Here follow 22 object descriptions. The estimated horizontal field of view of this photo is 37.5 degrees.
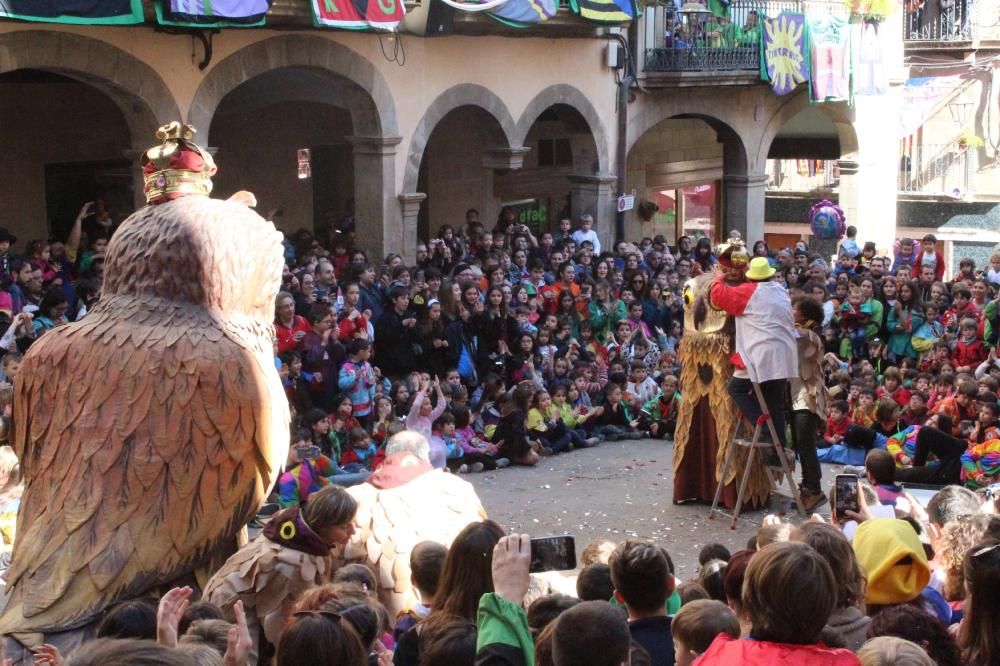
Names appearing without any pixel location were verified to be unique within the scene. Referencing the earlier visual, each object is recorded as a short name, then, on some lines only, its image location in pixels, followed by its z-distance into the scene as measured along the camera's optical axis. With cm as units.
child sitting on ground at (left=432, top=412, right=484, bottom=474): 1174
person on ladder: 940
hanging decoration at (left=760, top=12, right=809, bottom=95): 2259
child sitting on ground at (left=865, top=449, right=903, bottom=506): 769
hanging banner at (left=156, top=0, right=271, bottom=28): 1307
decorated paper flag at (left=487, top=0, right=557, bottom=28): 1705
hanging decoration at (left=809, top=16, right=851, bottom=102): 2316
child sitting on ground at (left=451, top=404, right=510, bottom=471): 1193
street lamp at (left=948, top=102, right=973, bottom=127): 2939
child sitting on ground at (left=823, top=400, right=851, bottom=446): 1264
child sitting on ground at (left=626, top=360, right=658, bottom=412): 1376
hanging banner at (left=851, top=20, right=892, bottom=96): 2395
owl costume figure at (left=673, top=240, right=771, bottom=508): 1005
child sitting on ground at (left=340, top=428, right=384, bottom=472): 1109
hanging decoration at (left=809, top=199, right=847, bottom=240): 2450
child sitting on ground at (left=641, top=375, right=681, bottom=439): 1309
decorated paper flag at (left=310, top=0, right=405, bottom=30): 1475
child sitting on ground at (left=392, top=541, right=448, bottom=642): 520
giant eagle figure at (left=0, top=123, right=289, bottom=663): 506
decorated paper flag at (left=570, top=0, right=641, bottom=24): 1864
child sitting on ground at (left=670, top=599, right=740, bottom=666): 426
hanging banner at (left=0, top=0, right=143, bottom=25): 1211
